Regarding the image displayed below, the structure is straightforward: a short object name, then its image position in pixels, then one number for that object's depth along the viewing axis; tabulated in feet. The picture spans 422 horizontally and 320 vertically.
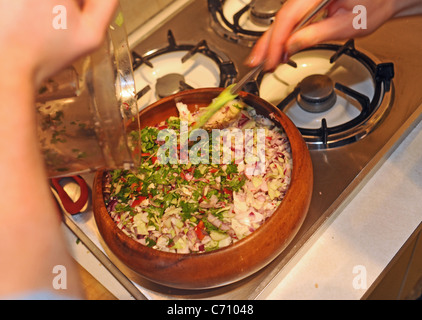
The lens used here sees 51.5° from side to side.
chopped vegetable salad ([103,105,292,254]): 2.30
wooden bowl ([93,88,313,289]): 2.11
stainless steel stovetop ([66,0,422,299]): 2.39
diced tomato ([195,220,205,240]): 2.31
